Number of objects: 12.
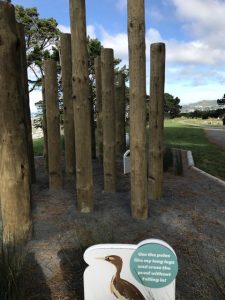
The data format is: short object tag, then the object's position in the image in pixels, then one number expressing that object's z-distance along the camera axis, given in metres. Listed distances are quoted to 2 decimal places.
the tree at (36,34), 14.12
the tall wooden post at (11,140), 2.42
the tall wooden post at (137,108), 2.78
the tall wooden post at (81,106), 2.88
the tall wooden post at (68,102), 3.84
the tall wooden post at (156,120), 3.45
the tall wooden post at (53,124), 3.74
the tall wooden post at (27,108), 3.76
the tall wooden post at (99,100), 4.77
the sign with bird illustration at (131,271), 1.69
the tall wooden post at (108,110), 3.60
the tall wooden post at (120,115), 5.20
